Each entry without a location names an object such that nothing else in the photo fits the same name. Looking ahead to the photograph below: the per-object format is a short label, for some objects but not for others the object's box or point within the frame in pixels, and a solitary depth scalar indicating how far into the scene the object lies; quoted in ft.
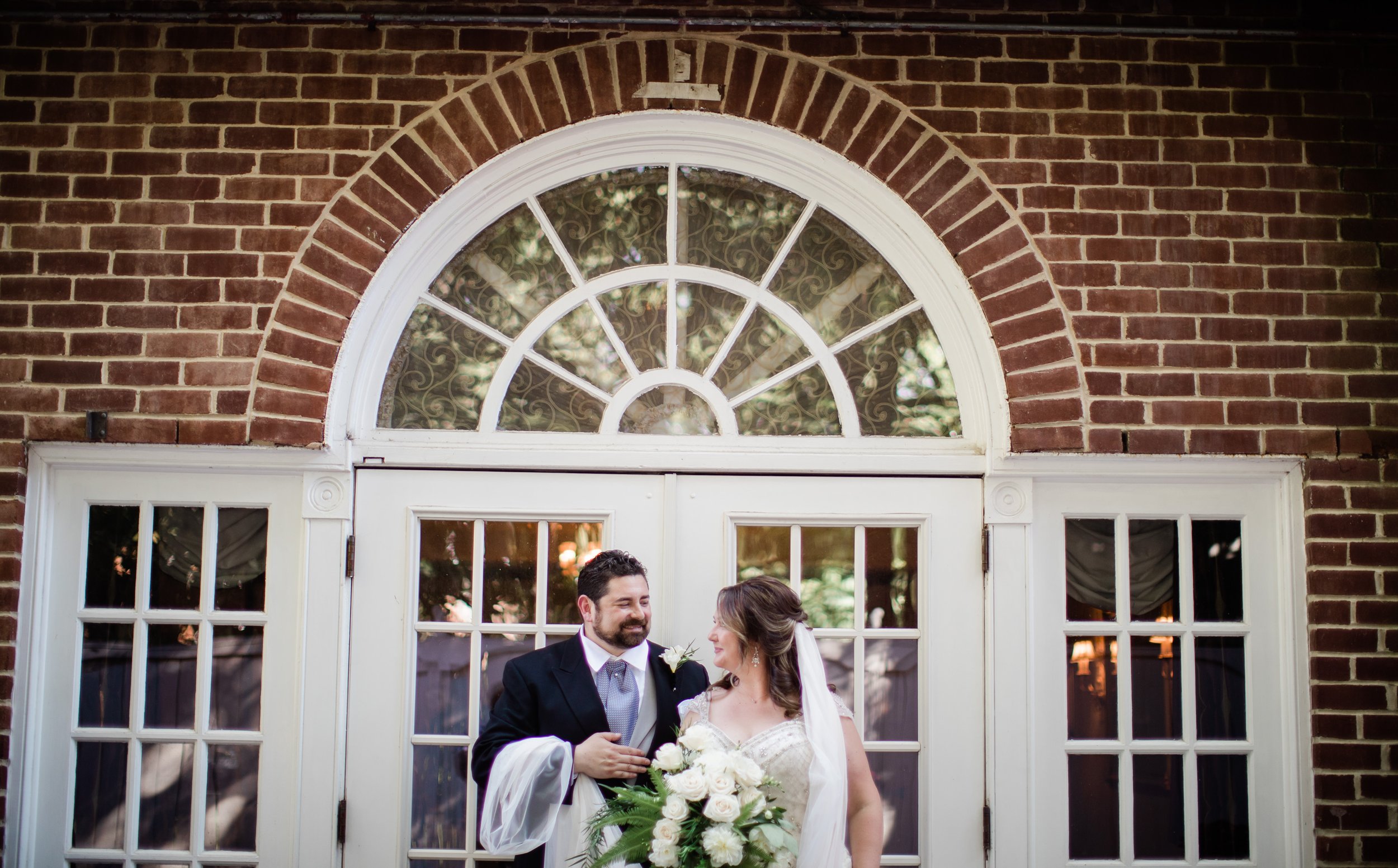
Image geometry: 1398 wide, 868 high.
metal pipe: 12.06
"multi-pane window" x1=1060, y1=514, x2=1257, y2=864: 12.00
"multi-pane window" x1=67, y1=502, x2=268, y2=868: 11.80
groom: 10.64
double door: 11.93
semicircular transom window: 12.48
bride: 9.48
